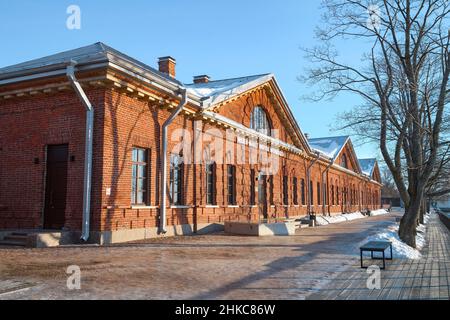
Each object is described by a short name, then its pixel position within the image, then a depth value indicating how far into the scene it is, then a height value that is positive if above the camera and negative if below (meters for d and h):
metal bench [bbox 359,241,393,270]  8.57 -1.08
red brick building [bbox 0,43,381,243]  11.12 +1.59
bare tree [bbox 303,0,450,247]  13.07 +3.62
